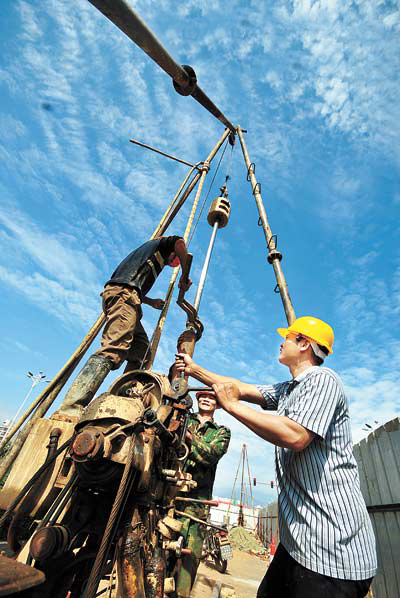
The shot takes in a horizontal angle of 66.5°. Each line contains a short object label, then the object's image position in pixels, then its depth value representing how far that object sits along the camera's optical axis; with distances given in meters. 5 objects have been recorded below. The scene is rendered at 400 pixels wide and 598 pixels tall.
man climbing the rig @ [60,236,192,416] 2.46
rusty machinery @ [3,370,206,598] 1.36
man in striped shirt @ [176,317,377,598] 1.43
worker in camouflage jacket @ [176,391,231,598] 3.40
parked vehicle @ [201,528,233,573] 5.82
